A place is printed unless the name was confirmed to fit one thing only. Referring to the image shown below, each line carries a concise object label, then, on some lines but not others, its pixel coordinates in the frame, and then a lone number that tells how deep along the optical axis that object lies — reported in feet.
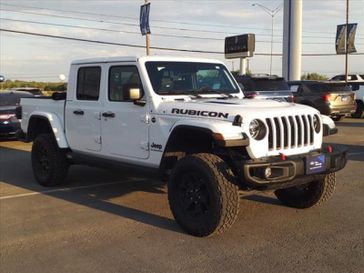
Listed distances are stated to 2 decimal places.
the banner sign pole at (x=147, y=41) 114.30
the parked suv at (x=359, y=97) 72.54
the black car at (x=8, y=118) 48.49
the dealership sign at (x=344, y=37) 132.26
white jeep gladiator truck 18.04
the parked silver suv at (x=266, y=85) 54.70
